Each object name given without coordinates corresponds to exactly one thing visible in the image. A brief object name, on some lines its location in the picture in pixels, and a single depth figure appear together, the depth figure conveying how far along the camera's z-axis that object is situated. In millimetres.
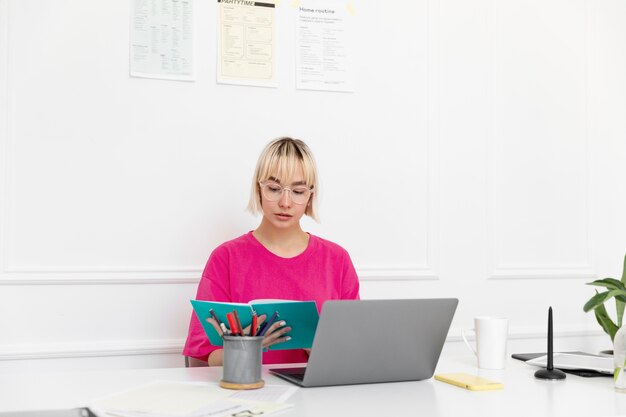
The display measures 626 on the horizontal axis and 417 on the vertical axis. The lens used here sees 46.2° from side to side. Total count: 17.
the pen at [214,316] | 1631
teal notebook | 1605
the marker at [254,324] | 1589
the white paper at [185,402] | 1326
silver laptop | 1550
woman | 2246
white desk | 1390
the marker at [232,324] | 1575
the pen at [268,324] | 1627
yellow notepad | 1591
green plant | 1811
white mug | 1853
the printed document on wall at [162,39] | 2635
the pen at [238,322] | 1585
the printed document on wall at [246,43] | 2742
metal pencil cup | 1563
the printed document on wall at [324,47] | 2848
